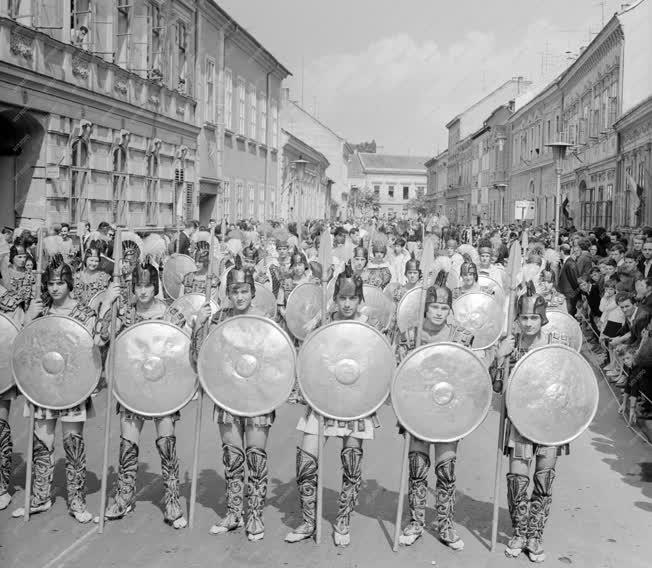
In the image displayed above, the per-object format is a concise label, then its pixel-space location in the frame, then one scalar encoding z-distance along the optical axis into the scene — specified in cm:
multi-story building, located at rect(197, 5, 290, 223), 2866
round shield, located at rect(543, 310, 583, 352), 931
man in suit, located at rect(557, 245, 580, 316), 1645
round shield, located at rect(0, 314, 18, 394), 628
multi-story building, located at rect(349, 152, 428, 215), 12500
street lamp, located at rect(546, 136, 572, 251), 1997
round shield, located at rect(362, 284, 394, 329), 969
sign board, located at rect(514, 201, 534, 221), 2356
